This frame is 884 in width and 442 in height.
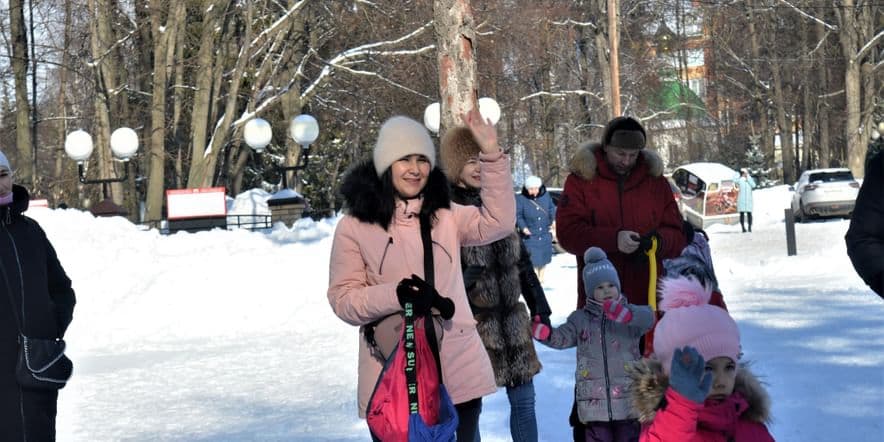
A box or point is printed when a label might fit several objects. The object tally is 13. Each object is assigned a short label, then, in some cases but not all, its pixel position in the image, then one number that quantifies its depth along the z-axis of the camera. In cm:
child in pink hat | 350
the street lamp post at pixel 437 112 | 1767
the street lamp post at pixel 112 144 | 2856
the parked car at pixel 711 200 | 3444
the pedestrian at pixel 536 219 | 1764
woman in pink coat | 461
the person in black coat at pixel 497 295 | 587
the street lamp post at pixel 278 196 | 2916
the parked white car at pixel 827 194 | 3456
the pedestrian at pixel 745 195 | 3203
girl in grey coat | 551
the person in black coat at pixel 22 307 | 508
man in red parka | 619
